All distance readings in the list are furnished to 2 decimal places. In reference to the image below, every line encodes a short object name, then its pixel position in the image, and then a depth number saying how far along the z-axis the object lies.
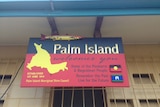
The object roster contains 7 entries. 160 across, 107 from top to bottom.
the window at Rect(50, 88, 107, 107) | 2.54
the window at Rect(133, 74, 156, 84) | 2.79
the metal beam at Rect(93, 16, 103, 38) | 2.62
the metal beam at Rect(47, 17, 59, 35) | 2.60
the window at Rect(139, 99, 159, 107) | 2.59
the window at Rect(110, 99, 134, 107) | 2.59
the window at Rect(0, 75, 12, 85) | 2.79
